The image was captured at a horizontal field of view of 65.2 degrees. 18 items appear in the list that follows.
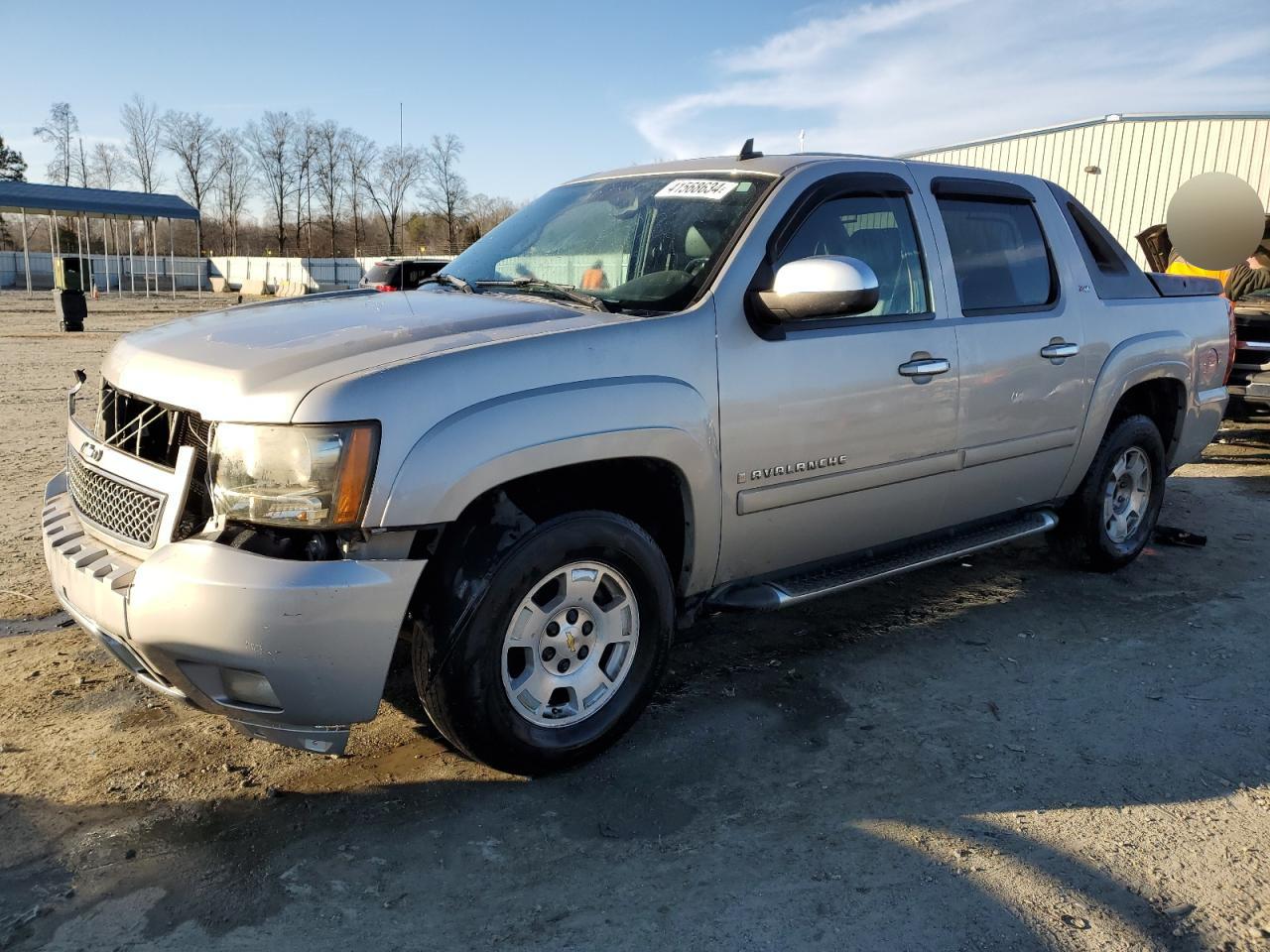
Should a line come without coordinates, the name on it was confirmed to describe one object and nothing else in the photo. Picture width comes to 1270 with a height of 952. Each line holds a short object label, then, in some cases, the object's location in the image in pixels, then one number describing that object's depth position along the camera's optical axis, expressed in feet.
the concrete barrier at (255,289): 141.49
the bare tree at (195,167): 218.18
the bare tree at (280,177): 226.99
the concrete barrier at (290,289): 128.34
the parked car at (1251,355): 27.96
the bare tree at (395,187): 230.27
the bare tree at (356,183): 231.30
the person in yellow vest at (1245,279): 32.53
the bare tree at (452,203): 224.33
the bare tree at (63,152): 204.85
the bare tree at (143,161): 213.87
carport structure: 102.63
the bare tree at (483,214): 200.44
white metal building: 60.85
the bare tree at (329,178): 227.81
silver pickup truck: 8.30
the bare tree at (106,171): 212.23
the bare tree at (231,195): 225.97
